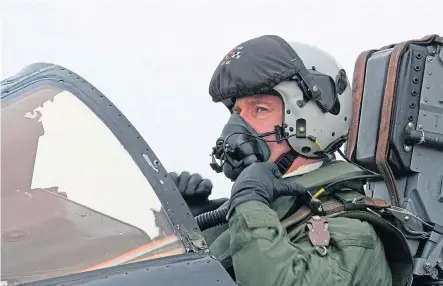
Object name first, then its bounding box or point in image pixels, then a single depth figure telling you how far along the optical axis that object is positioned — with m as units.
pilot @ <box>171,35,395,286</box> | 2.58
